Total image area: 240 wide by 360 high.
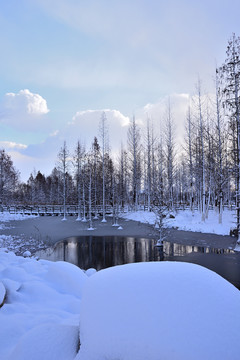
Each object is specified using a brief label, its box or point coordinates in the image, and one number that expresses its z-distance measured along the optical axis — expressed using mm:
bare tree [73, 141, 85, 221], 30109
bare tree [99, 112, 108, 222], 25800
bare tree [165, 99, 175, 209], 25750
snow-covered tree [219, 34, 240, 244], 11648
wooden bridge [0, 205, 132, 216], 32459
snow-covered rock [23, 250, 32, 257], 8688
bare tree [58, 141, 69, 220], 30348
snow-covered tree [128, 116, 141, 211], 29431
